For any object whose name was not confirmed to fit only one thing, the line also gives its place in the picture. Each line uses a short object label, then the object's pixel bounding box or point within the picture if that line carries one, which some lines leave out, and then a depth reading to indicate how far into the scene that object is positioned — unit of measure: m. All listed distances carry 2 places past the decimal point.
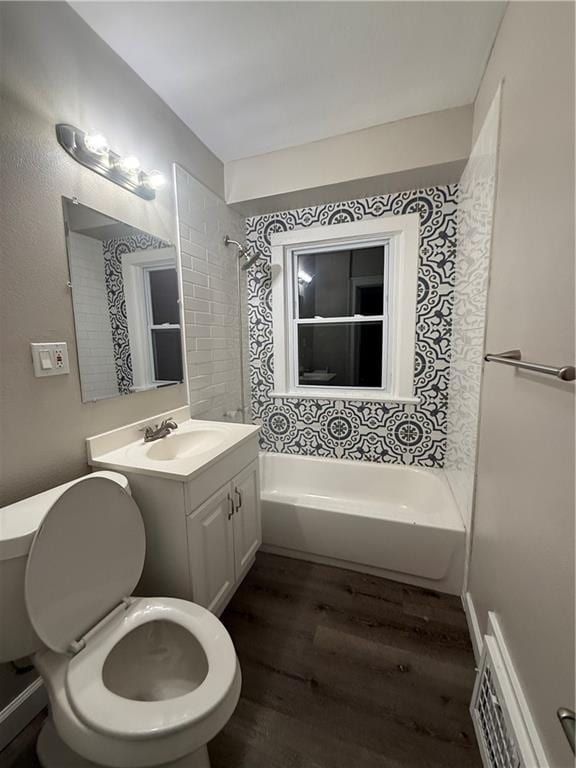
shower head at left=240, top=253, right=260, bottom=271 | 2.25
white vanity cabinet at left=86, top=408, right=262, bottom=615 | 1.17
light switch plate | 1.06
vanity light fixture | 1.15
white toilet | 0.74
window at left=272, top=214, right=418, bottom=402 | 2.15
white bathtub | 1.61
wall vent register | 0.76
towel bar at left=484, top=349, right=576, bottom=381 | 0.64
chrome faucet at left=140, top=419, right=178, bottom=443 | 1.50
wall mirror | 1.22
